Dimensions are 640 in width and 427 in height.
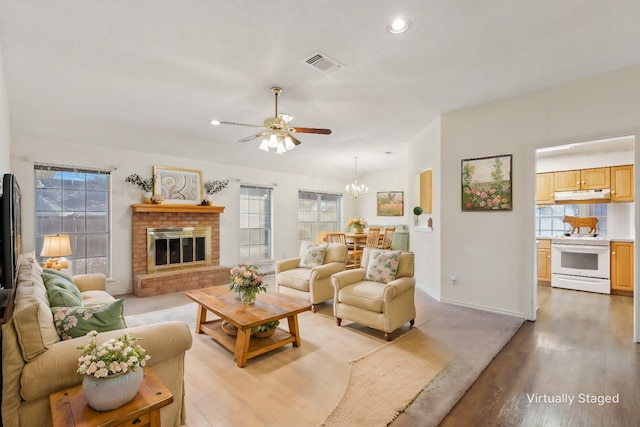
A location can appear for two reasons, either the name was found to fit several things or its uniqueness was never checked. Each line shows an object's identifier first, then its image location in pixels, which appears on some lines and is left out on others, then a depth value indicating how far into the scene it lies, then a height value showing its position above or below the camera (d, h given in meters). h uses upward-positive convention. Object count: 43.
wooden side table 1.30 -0.88
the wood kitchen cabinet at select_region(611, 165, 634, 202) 5.07 +0.51
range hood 5.25 +0.33
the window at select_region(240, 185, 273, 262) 6.82 -0.22
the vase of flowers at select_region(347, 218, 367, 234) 7.65 -0.29
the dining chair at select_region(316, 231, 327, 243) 7.59 -0.61
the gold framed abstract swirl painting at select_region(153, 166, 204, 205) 5.46 +0.54
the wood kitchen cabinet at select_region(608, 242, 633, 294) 4.77 -0.84
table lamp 3.92 -0.45
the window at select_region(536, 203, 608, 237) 5.50 -0.03
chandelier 7.73 +0.60
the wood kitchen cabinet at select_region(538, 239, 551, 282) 5.53 -0.84
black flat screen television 1.62 -0.11
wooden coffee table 2.67 -0.94
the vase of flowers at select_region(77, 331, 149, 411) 1.34 -0.72
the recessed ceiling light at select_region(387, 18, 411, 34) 2.28 +1.44
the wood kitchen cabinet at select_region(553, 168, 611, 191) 5.30 +0.62
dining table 7.25 -0.76
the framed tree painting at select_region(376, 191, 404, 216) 8.55 +0.29
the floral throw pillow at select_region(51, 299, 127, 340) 1.72 -0.62
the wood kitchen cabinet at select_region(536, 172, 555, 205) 5.86 +0.49
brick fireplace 5.06 -0.75
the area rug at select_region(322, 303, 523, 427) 2.05 -1.32
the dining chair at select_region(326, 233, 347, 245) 7.16 -0.58
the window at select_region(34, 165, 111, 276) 4.50 +0.02
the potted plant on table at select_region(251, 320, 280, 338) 2.96 -1.14
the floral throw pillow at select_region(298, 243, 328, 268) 4.67 -0.66
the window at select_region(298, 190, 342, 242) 8.05 +0.01
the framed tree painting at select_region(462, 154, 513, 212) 3.94 +0.40
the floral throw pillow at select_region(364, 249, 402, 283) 3.62 -0.64
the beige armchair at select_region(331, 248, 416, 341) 3.17 -0.93
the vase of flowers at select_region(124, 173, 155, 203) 5.16 +0.53
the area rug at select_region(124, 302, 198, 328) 3.80 -1.34
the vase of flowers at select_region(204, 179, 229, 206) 6.04 +0.51
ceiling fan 3.25 +0.90
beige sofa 1.42 -0.74
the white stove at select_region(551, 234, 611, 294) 4.95 -0.84
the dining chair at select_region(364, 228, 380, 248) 7.15 -0.60
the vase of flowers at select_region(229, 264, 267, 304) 3.02 -0.69
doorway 5.02 +0.20
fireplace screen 5.34 -0.64
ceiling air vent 2.78 +1.43
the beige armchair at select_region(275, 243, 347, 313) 4.15 -0.91
